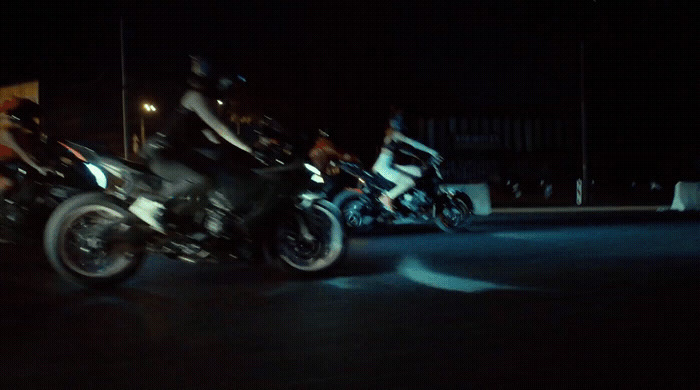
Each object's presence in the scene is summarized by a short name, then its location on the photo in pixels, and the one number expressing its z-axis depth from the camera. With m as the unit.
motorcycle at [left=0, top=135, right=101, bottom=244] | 10.22
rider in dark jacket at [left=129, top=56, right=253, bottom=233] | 8.07
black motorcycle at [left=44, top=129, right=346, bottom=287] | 8.06
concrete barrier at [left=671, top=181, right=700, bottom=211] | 20.84
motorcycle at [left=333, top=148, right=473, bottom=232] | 13.95
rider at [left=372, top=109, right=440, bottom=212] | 14.19
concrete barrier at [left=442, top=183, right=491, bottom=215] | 19.86
